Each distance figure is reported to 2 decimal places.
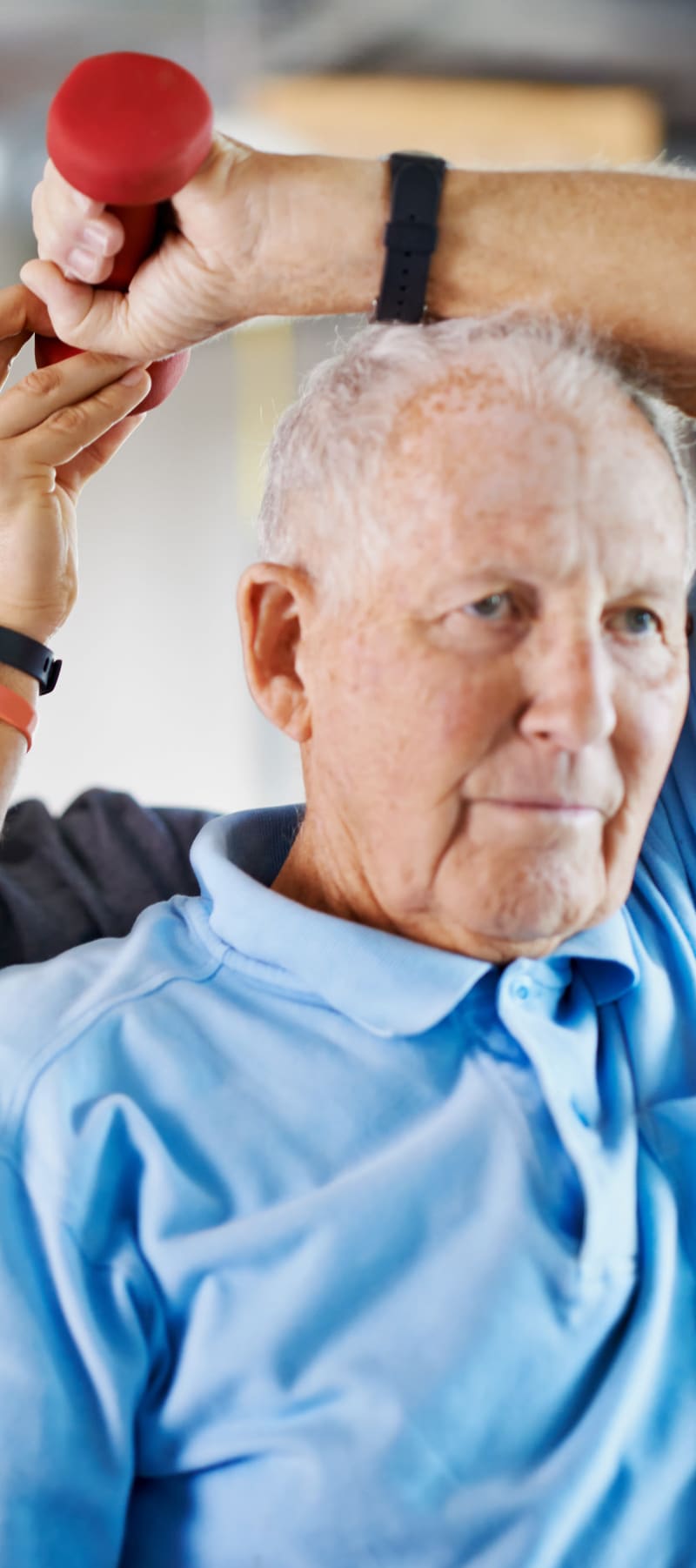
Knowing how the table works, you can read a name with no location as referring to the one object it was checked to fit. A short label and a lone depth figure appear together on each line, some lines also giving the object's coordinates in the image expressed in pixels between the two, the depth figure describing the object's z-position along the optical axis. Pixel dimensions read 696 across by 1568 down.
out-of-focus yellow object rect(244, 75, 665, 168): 3.32
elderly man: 0.87
